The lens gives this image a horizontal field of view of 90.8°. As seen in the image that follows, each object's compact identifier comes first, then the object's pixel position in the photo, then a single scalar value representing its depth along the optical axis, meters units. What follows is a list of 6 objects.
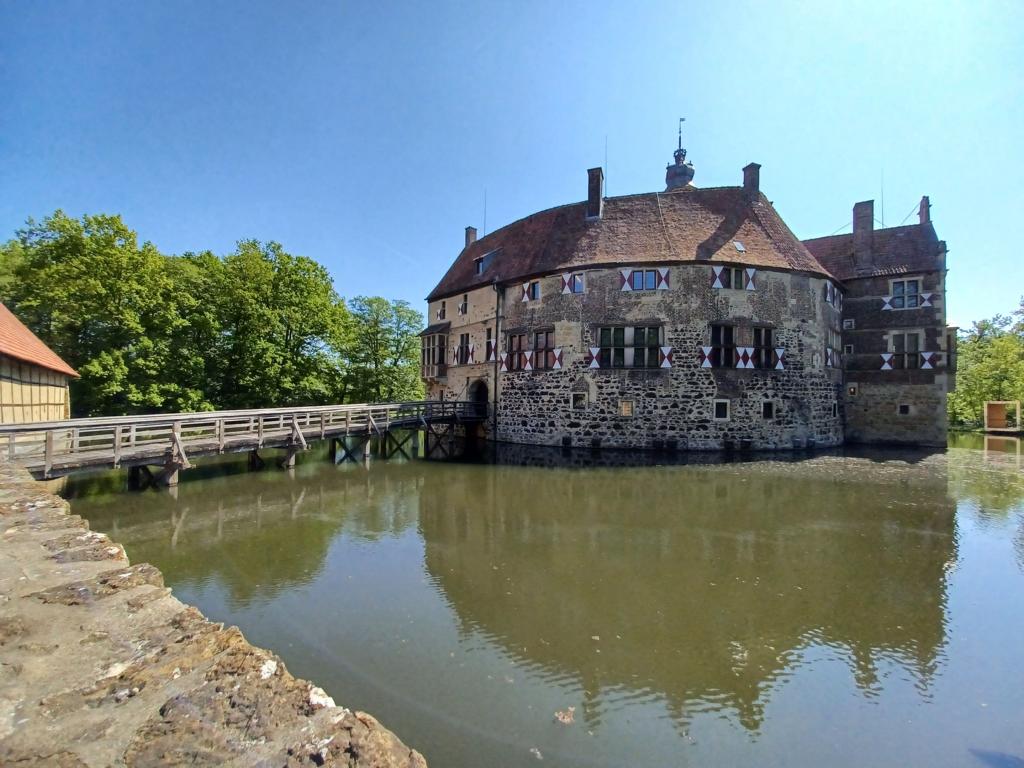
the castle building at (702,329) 18.67
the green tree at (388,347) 30.64
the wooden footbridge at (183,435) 9.09
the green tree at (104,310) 18.58
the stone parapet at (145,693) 1.53
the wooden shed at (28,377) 12.66
